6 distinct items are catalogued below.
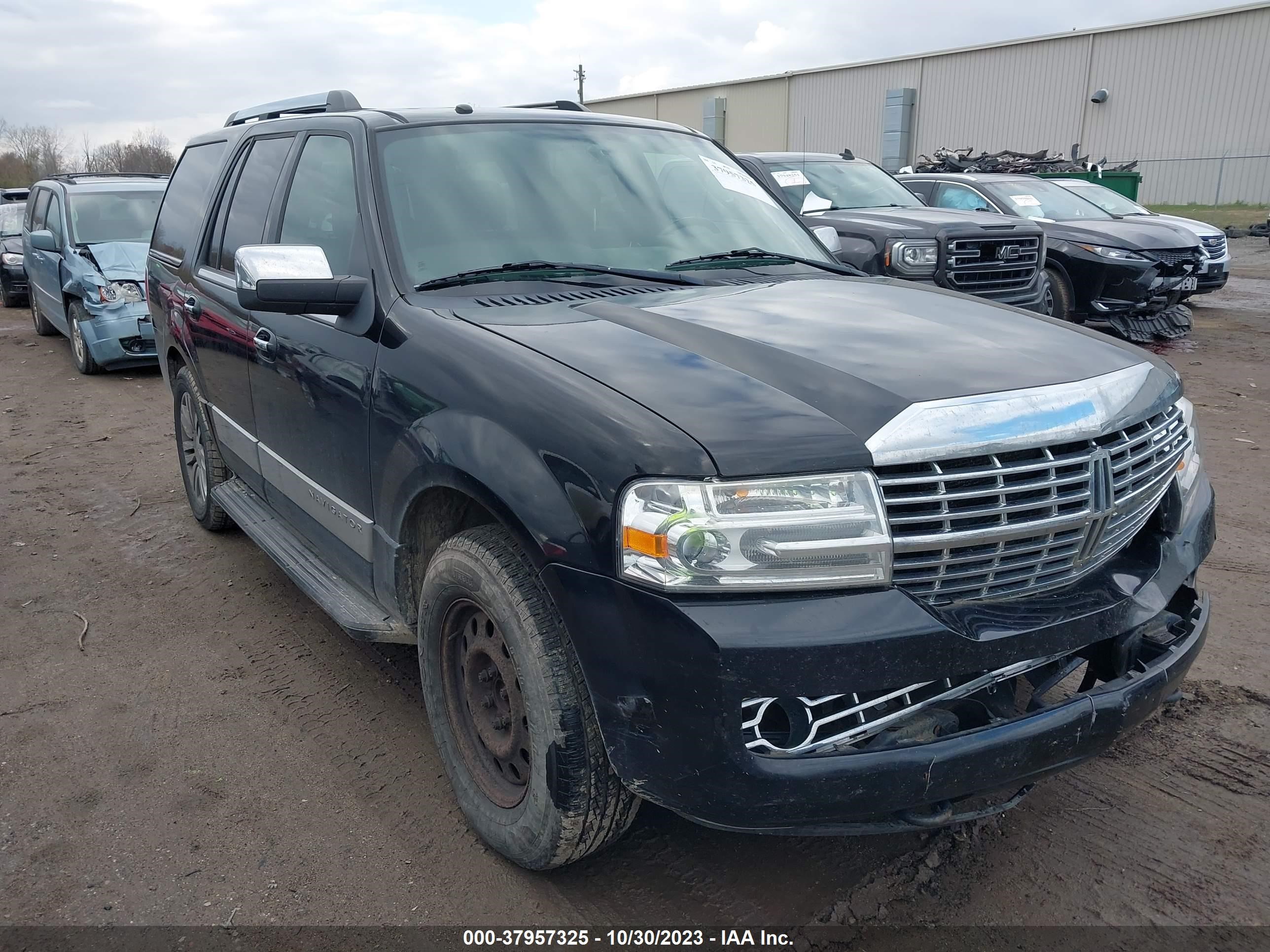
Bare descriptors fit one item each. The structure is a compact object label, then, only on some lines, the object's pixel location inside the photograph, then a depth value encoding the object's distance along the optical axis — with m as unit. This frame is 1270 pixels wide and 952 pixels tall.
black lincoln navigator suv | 2.00
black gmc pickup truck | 8.41
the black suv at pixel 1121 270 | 10.27
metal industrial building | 28.59
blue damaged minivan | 9.63
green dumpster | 19.09
